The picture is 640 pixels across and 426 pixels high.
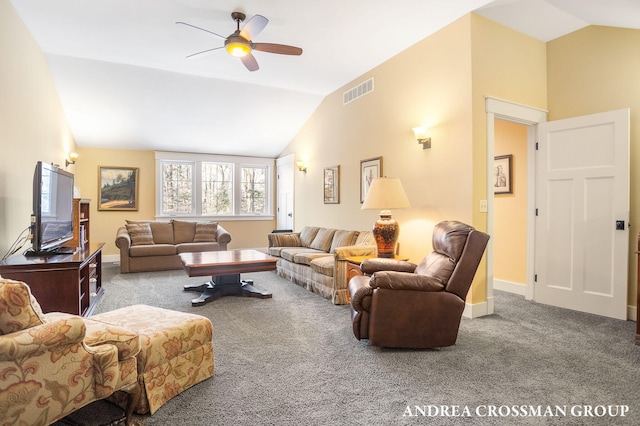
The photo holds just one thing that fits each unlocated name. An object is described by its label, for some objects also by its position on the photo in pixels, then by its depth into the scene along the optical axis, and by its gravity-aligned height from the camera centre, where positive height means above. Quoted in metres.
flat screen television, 2.88 +0.00
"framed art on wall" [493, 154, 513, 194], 4.58 +0.49
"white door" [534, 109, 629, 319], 3.37 -0.03
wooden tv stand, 2.59 -0.51
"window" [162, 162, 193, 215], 7.60 +0.50
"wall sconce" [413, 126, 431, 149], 3.94 +0.84
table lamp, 3.74 +0.07
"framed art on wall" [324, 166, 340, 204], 5.72 +0.43
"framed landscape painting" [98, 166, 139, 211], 7.14 +0.47
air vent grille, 4.97 +1.78
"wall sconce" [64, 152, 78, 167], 5.98 +0.92
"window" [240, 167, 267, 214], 8.31 +0.50
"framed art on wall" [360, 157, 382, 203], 4.74 +0.55
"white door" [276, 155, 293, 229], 7.78 +0.41
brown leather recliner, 2.59 -0.68
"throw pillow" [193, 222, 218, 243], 6.58 -0.40
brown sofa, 5.76 -0.56
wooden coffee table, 3.84 -0.67
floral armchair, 1.32 -0.63
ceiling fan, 3.02 +1.59
